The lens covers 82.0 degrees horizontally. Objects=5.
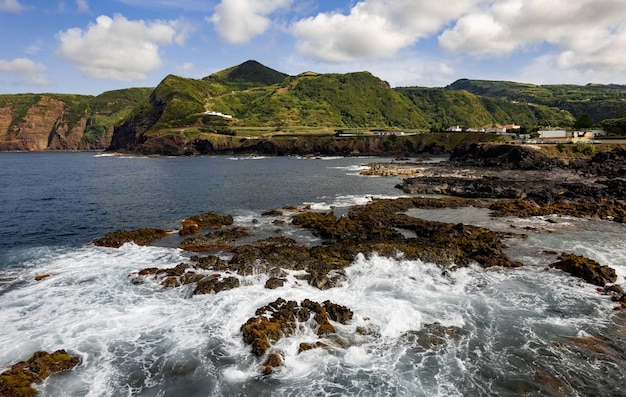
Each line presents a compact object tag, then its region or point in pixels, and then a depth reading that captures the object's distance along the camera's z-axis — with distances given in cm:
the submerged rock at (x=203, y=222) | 4118
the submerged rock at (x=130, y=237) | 3734
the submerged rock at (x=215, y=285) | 2603
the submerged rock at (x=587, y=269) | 2694
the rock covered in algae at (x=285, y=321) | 1966
